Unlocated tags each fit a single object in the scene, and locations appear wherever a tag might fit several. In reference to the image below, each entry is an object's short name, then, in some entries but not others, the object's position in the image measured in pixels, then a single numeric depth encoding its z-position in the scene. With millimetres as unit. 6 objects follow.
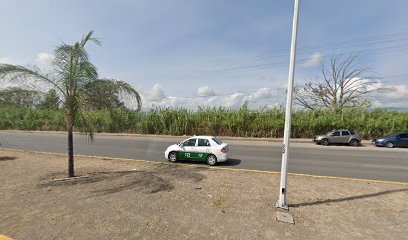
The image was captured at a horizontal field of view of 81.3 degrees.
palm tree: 8227
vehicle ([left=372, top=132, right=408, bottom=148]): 20203
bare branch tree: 35969
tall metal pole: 6012
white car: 11750
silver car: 21031
